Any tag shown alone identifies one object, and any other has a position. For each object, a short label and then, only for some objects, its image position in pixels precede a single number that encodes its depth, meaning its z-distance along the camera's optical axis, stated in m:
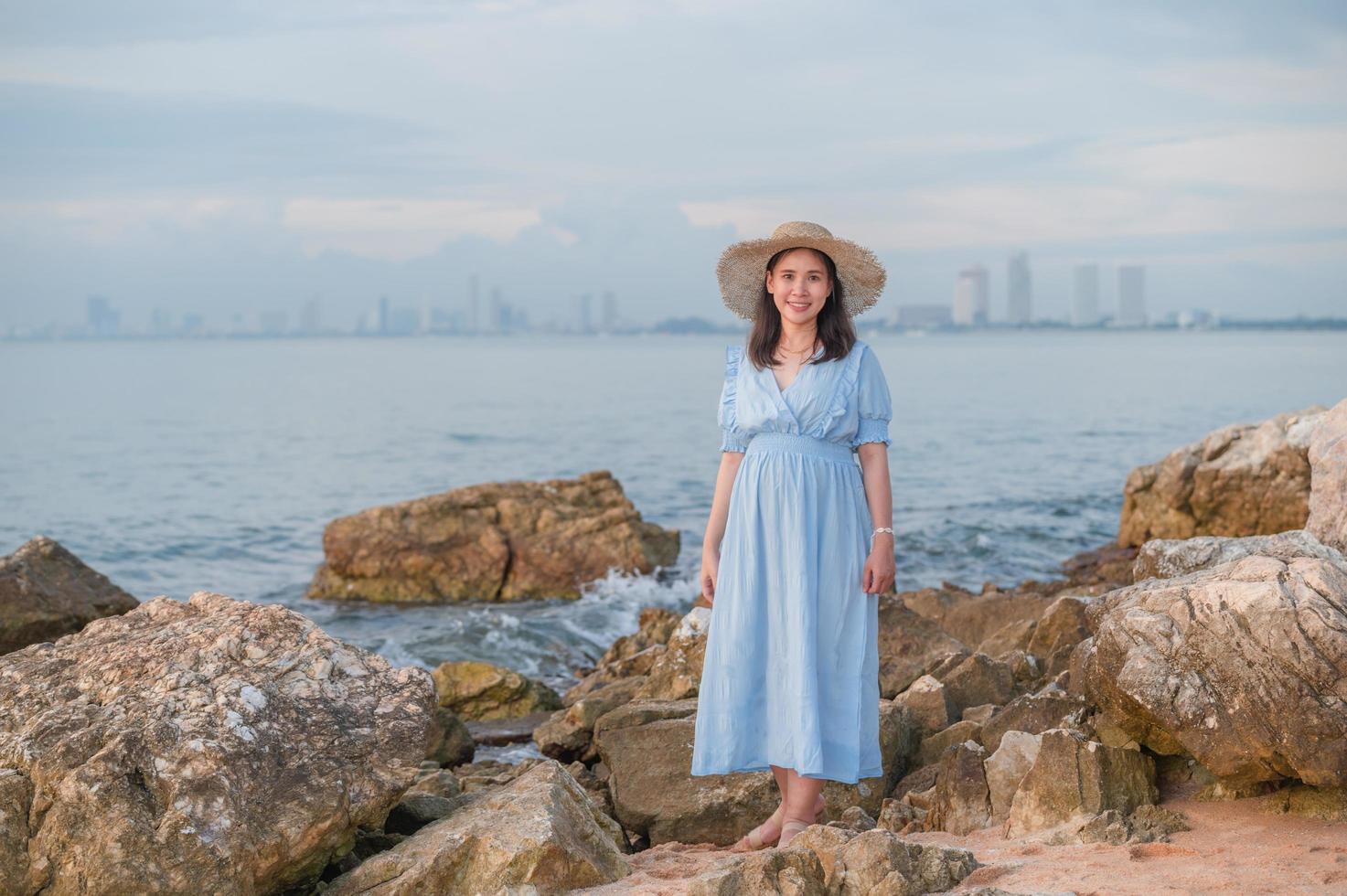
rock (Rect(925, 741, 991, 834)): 4.92
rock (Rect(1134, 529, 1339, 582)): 5.57
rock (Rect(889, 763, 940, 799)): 5.46
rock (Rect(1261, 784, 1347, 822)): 4.44
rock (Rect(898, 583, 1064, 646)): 9.29
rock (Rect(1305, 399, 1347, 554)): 6.40
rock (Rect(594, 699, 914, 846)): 5.49
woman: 4.98
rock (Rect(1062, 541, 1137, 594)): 12.24
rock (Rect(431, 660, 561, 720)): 8.96
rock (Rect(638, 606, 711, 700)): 6.83
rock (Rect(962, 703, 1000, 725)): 5.78
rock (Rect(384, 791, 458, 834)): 4.77
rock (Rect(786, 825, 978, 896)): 3.98
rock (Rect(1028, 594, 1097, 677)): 6.82
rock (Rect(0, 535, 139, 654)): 7.89
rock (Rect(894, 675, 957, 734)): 5.93
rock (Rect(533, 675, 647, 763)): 7.25
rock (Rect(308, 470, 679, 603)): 13.95
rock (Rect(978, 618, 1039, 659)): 7.35
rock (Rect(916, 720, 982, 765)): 5.61
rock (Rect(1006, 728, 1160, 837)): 4.65
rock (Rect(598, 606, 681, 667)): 9.72
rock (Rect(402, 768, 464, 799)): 5.70
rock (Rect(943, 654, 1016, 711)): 6.22
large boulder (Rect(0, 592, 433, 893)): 4.02
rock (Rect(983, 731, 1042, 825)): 4.86
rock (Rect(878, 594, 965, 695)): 7.07
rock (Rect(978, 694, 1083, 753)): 5.16
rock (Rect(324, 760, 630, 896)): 4.20
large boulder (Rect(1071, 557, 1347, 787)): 4.31
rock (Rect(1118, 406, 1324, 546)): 13.09
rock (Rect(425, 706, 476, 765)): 7.35
